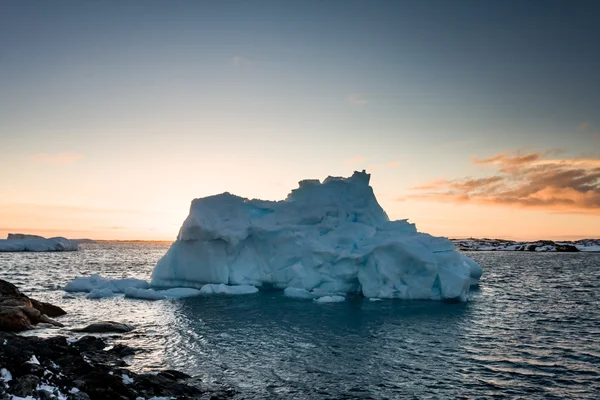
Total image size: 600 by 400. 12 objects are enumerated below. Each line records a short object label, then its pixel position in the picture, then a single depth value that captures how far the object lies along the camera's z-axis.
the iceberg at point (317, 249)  26.30
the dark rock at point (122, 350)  13.56
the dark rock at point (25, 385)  7.88
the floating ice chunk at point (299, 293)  27.20
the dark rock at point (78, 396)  8.50
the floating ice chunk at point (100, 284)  29.14
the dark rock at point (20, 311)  16.19
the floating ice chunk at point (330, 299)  25.62
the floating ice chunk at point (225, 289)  28.56
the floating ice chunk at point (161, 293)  26.48
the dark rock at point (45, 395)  7.96
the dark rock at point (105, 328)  16.69
